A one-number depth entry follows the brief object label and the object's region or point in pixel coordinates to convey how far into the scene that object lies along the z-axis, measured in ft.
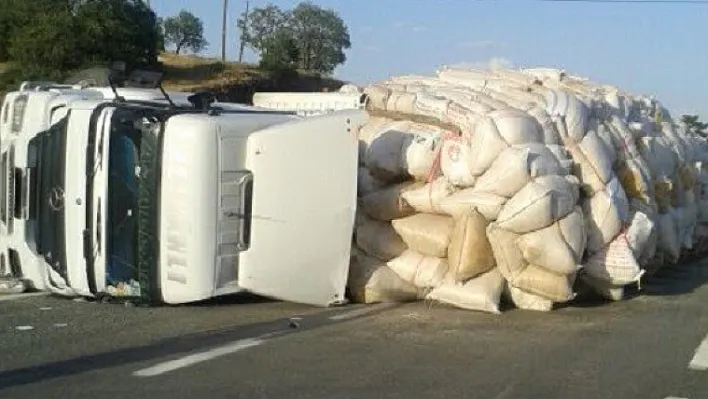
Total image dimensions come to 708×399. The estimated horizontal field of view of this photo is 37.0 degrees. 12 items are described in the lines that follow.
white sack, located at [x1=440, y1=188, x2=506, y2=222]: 30.30
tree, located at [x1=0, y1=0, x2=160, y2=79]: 147.23
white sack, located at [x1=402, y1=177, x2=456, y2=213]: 31.63
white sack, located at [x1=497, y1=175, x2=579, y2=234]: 29.48
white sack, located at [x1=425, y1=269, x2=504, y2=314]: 29.94
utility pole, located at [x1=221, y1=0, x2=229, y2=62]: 219.20
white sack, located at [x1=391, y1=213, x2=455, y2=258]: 30.91
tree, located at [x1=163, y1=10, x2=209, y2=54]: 297.33
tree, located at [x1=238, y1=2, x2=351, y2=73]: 241.96
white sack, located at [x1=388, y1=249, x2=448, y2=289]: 30.91
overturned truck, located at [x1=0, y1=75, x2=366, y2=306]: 28.27
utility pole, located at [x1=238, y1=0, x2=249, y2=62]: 260.83
